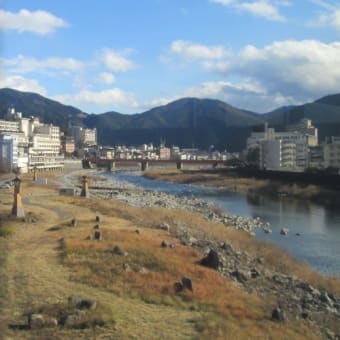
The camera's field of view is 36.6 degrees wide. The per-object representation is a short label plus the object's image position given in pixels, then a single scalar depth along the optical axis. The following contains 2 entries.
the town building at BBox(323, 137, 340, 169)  65.56
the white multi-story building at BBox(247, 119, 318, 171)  78.25
